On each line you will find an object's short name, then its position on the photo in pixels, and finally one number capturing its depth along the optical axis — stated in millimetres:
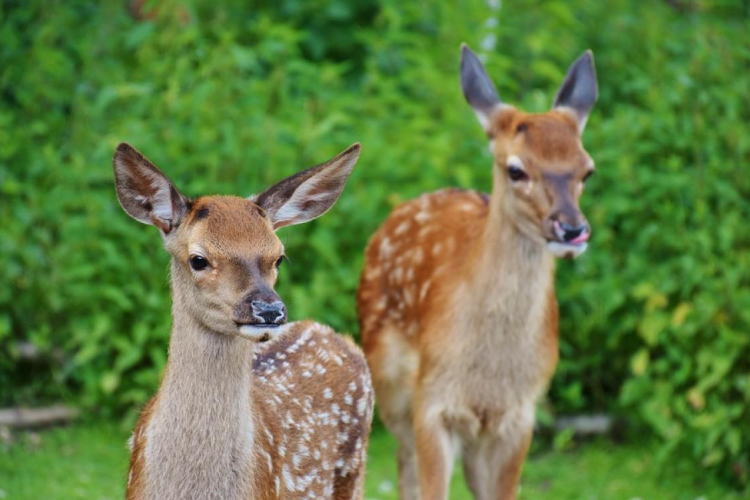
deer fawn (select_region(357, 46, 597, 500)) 12328
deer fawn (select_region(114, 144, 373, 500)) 8859
